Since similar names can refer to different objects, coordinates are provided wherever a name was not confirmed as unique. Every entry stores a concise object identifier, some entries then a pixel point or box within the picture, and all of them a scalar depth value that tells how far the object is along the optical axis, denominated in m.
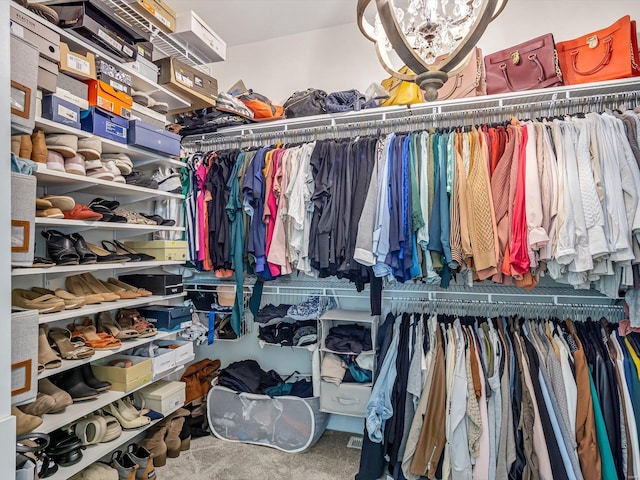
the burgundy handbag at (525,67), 1.97
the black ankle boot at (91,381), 1.79
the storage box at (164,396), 2.05
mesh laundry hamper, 2.24
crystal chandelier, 1.00
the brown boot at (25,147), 1.39
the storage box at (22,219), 1.20
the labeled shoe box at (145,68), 1.97
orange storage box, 1.70
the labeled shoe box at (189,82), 2.14
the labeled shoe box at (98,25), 1.62
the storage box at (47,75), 1.45
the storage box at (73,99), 1.57
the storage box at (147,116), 1.94
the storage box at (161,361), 2.01
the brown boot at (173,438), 2.18
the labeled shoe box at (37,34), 1.35
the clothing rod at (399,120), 1.99
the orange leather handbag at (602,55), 1.86
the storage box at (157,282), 2.11
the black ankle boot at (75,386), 1.69
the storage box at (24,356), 1.17
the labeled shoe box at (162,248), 2.14
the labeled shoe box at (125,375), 1.84
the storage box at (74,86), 1.58
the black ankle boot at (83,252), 1.66
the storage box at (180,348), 2.19
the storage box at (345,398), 2.15
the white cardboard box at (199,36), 2.10
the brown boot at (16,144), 1.34
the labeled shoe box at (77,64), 1.56
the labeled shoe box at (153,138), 1.85
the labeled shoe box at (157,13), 1.84
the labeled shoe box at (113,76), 1.75
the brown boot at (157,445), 2.07
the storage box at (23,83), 1.16
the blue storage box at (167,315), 2.15
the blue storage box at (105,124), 1.68
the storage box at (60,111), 1.50
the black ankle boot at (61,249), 1.57
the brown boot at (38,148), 1.44
